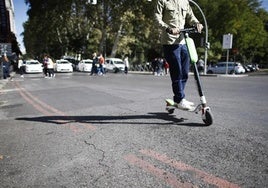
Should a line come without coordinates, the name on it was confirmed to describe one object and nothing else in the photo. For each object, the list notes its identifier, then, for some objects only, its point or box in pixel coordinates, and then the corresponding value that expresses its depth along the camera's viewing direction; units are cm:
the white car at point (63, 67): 3434
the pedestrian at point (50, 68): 2384
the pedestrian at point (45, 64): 2413
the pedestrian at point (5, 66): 2120
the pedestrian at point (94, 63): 2723
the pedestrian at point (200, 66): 3722
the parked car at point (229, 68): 3697
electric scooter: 449
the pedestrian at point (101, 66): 2712
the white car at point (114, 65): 3681
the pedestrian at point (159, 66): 3052
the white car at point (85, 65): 3759
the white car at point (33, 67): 3309
